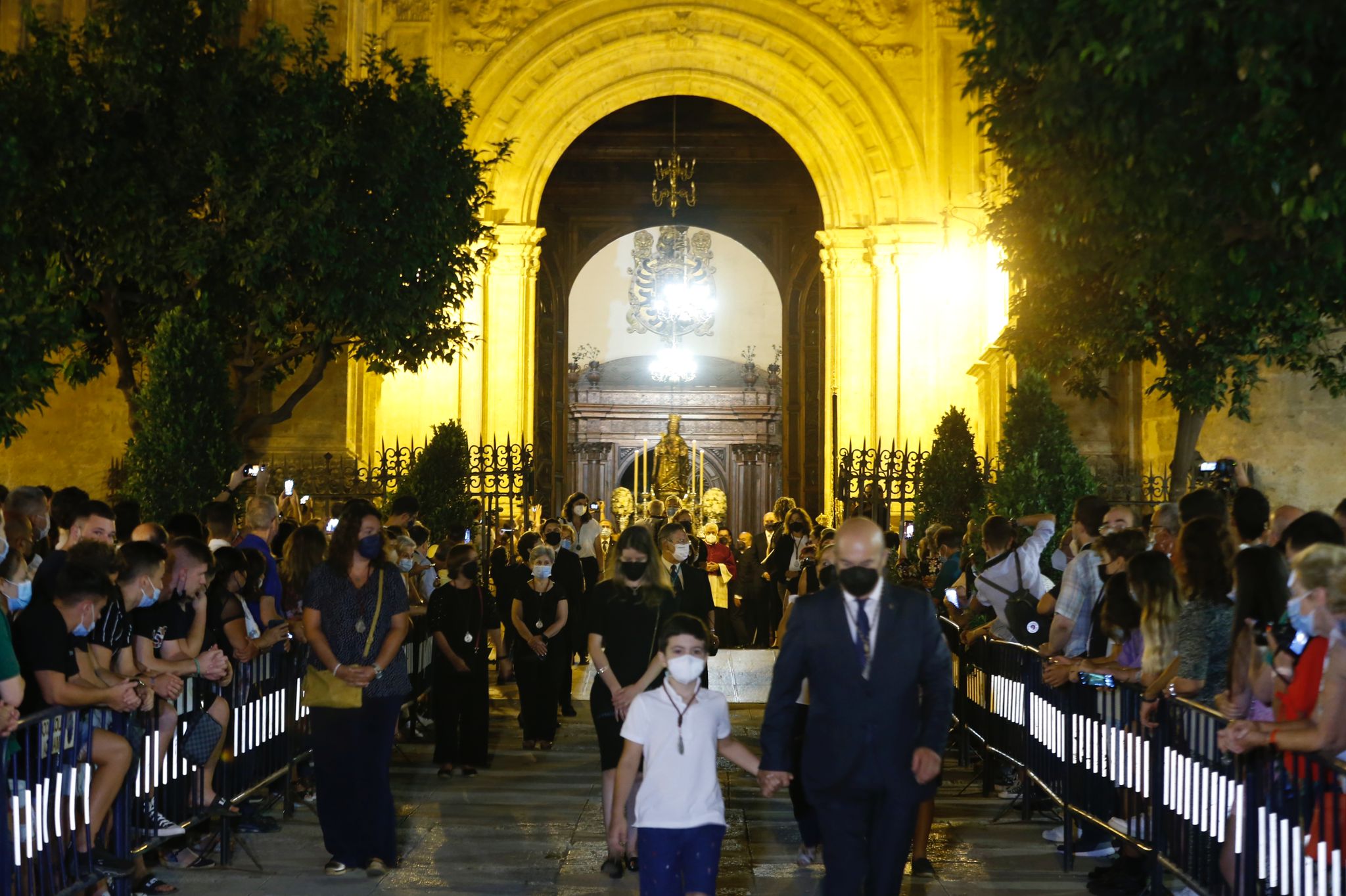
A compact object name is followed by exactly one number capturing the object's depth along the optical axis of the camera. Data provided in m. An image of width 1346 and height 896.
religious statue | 31.50
